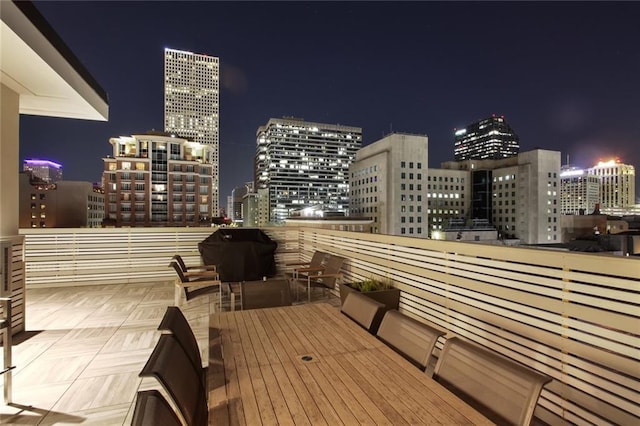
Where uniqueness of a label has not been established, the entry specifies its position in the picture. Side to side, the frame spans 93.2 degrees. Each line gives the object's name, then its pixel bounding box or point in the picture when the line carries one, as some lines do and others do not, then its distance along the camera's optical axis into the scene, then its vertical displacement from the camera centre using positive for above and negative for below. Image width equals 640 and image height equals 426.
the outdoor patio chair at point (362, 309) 2.54 -0.86
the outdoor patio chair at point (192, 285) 5.17 -1.30
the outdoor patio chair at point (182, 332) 1.88 -0.80
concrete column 4.36 +0.77
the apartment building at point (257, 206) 101.06 +2.50
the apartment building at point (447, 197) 72.06 +4.19
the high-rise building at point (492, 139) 125.88 +31.91
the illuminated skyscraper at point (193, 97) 122.38 +48.28
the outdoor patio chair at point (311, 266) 6.13 -1.14
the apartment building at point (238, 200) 129.57 +5.75
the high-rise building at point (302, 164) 101.36 +17.01
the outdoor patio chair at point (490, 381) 1.33 -0.83
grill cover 6.70 -1.00
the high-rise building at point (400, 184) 56.59 +5.63
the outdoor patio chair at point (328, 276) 5.79 -1.21
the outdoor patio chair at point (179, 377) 1.37 -0.84
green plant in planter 4.57 -1.10
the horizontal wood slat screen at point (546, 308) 1.99 -0.84
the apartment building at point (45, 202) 49.65 +2.06
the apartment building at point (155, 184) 50.03 +5.05
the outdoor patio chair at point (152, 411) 1.04 -0.72
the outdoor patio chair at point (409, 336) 1.88 -0.84
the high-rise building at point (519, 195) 63.00 +4.41
